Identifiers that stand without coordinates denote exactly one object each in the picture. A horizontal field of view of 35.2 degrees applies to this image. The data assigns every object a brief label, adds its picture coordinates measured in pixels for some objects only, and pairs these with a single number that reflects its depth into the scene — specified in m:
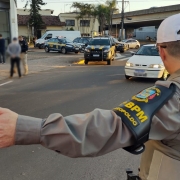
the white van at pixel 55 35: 33.91
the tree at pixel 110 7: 51.46
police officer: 1.02
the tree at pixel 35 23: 36.45
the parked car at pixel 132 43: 36.44
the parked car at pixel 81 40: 31.09
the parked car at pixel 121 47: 30.26
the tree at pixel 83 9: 51.28
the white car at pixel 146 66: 10.36
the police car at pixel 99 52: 17.53
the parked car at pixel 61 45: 26.20
